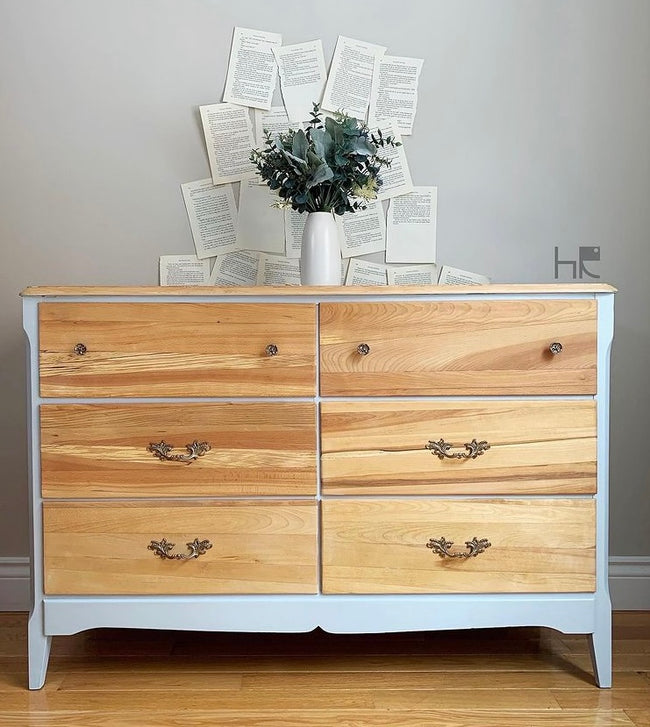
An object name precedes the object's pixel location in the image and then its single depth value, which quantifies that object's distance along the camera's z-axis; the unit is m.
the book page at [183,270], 2.21
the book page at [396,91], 2.20
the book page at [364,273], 2.22
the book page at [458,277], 2.22
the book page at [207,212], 2.20
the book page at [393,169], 2.21
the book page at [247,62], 2.19
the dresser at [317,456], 1.67
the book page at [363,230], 2.22
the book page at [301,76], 2.19
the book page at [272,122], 2.21
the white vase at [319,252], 1.90
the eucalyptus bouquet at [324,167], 1.84
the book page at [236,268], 2.21
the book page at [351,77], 2.19
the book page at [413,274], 2.22
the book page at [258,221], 2.21
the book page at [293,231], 2.21
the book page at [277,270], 2.22
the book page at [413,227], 2.22
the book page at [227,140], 2.19
